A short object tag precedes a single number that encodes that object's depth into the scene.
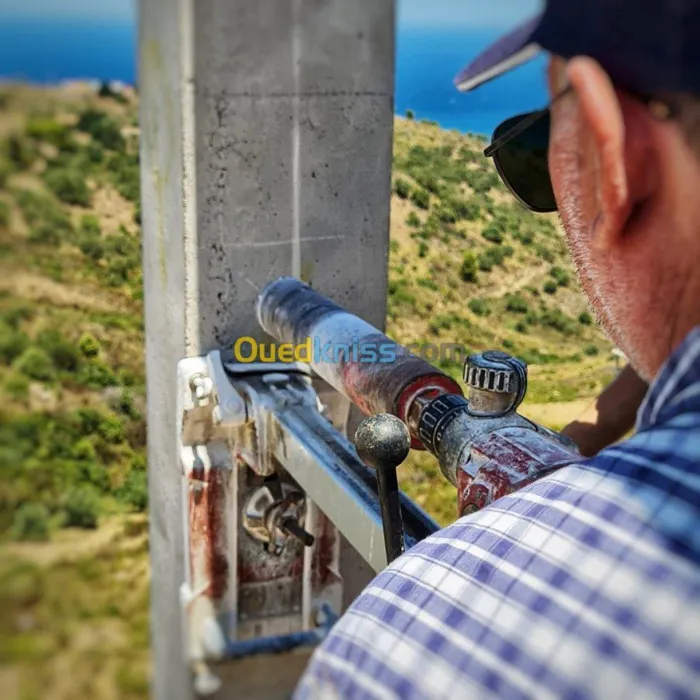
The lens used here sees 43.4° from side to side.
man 0.65
